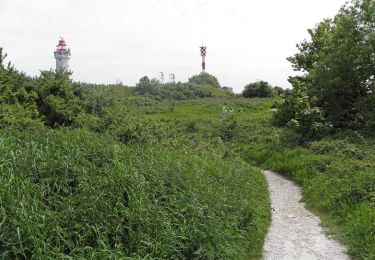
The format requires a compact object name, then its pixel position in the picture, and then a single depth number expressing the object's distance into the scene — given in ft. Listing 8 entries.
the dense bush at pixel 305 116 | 70.64
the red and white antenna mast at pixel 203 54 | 265.13
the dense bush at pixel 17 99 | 44.34
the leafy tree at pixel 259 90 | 184.96
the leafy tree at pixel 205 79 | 297.94
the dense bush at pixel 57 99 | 56.34
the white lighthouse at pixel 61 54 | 257.75
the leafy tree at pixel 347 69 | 68.18
